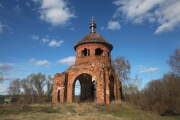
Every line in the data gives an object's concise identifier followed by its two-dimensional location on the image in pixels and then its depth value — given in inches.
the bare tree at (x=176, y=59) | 852.3
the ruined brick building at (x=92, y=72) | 613.0
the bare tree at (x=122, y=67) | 1237.0
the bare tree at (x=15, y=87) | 1718.0
